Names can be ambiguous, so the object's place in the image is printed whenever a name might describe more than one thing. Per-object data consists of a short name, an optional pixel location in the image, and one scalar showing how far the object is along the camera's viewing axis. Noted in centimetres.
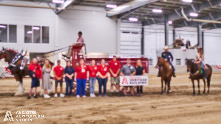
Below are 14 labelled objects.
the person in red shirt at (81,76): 1059
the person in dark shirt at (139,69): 1138
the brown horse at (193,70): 1189
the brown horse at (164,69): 1189
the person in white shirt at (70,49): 1175
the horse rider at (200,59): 1199
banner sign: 1091
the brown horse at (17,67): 1087
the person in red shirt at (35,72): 1001
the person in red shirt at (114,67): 1130
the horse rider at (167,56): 1223
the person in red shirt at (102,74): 1084
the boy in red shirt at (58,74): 1066
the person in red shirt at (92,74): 1078
